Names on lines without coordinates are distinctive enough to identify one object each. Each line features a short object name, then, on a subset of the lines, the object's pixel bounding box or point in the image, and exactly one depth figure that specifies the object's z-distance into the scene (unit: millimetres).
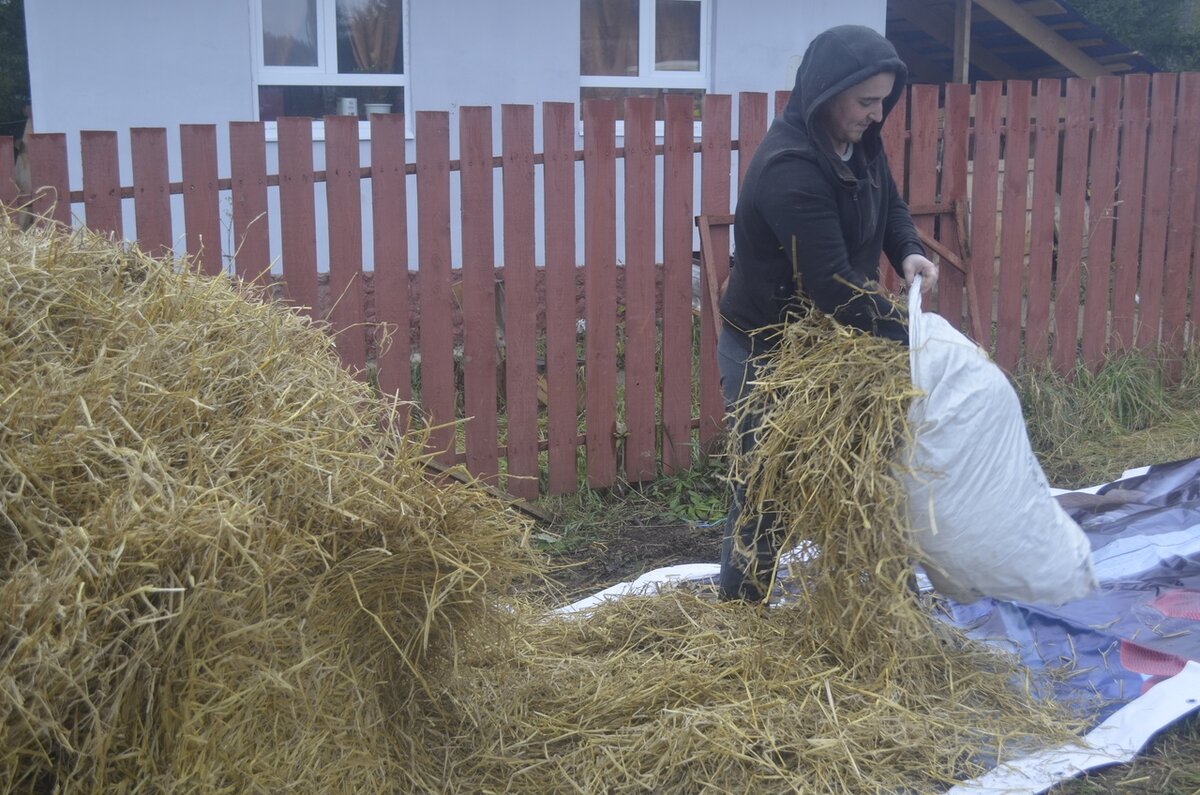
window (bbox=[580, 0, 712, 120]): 7773
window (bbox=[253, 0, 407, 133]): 7000
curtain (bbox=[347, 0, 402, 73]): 7184
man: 3111
